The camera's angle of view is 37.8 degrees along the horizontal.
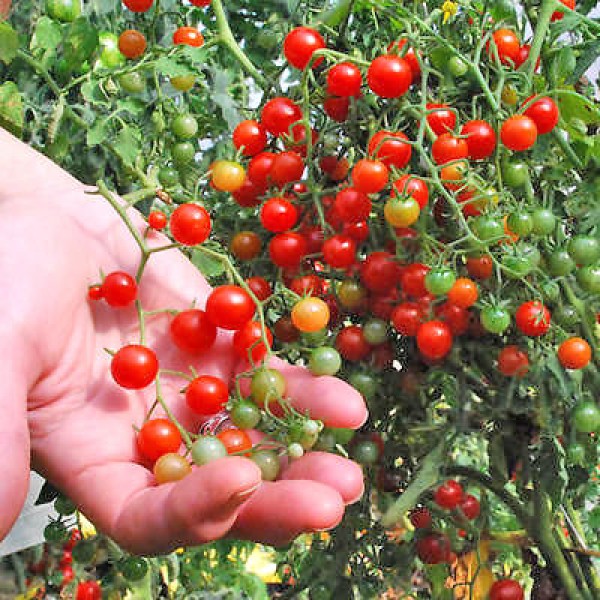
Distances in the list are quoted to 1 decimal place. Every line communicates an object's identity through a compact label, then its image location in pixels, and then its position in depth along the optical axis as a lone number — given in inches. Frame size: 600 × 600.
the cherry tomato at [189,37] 30.5
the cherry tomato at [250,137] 25.5
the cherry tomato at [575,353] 22.5
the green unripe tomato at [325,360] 24.0
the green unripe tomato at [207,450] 23.2
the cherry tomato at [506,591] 31.8
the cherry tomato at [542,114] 22.8
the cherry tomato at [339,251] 22.8
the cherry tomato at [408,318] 23.0
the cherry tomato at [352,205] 22.3
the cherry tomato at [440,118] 23.1
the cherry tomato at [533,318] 22.3
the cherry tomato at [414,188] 21.7
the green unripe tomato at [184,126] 31.6
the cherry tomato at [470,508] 31.9
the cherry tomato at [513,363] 23.2
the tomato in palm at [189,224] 25.3
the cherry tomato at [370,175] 21.7
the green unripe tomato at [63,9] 33.8
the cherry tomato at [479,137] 22.5
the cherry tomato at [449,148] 21.9
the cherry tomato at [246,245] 25.7
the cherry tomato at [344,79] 22.4
